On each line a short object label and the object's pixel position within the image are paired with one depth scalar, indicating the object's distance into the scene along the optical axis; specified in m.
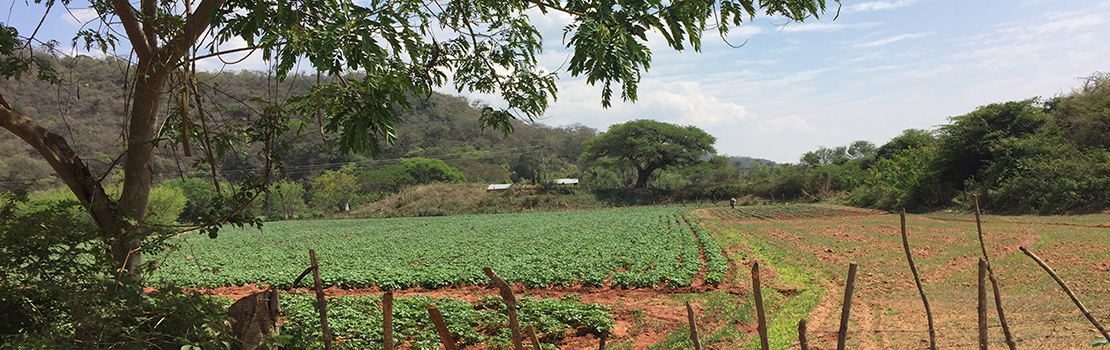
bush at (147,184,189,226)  30.03
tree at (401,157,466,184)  63.07
